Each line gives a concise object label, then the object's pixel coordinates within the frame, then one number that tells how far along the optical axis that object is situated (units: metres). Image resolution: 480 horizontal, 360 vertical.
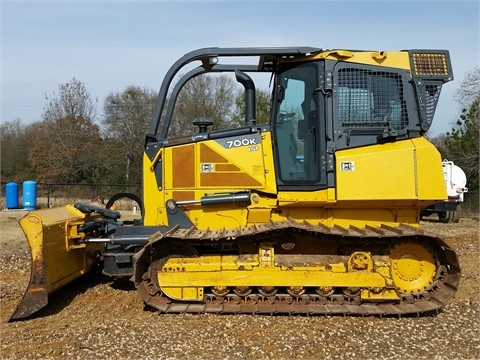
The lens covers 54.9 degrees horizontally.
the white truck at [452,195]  20.38
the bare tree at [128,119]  34.72
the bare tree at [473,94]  25.56
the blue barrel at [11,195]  21.92
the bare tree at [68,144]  33.50
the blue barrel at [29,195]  22.09
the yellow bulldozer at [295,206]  5.69
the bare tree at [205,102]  29.06
